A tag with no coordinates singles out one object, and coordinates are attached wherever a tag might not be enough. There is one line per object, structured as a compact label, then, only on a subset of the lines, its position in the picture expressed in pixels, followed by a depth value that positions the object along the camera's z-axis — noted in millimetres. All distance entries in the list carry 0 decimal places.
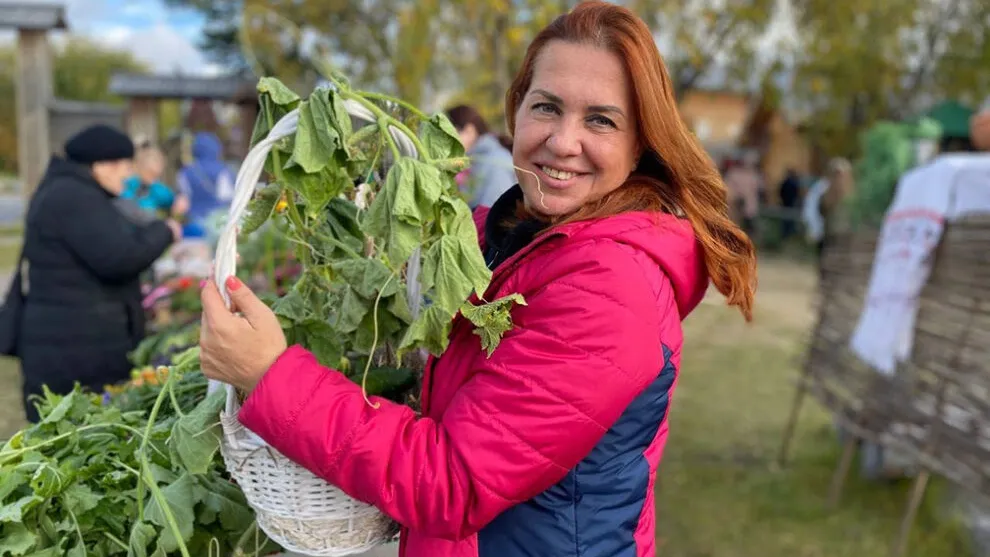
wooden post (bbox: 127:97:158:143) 10242
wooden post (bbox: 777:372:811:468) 5031
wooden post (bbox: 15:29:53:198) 10172
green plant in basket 1207
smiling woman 1193
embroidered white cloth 3705
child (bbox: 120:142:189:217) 6660
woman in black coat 3402
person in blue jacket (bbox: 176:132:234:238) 7338
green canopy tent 14703
